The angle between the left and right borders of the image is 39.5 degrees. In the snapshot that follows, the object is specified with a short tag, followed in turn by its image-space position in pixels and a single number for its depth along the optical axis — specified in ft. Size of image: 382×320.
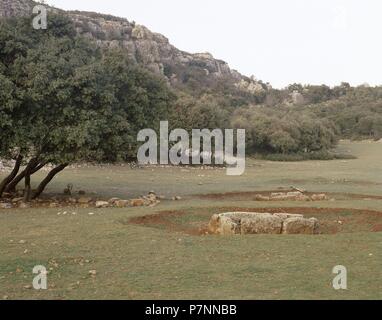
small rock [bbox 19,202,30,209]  76.18
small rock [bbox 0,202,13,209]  75.83
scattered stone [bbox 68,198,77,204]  84.12
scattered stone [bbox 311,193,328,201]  91.05
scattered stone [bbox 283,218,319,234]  58.70
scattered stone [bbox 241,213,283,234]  58.75
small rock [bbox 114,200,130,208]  79.10
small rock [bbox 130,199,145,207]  79.97
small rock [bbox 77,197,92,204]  83.47
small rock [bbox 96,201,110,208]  78.45
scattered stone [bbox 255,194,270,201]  90.59
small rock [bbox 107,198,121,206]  80.63
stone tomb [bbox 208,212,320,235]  58.54
